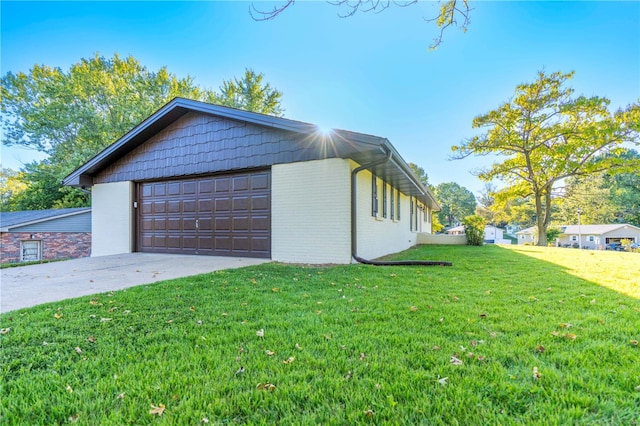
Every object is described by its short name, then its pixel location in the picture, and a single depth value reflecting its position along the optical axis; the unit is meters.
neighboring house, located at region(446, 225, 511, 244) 46.28
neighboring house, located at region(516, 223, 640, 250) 31.86
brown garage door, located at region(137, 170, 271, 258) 7.59
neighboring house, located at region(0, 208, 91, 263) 12.93
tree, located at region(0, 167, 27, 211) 27.20
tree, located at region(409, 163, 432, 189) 35.16
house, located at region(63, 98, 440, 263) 6.61
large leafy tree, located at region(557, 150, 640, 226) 31.02
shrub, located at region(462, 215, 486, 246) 14.84
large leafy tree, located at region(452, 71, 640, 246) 13.95
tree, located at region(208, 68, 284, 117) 21.09
